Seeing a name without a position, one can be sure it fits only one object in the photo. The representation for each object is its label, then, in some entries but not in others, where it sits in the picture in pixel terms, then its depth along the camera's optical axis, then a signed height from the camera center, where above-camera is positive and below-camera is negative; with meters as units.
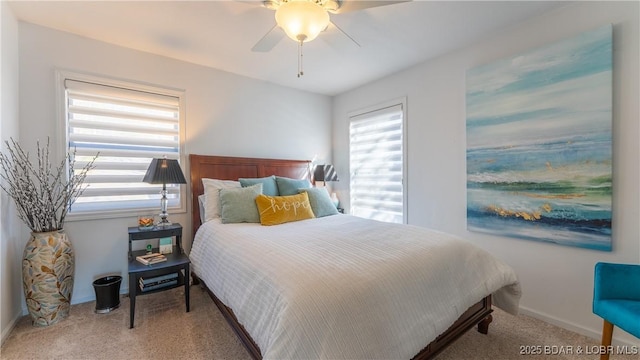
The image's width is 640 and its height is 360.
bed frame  1.57 -0.04
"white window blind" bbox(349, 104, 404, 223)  3.42 +0.16
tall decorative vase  2.02 -0.80
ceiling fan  1.50 +0.97
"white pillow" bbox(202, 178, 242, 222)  2.67 -0.21
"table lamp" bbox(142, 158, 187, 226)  2.47 +0.03
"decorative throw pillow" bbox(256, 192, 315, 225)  2.50 -0.34
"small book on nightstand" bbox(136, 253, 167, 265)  2.24 -0.74
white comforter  1.09 -0.59
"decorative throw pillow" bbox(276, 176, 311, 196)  3.04 -0.12
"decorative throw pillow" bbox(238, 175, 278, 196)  2.96 -0.09
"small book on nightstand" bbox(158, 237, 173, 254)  2.61 -0.71
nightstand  2.07 -0.77
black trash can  2.28 -1.07
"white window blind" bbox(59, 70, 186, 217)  2.49 +0.42
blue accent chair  1.53 -0.72
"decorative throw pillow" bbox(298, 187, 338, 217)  2.92 -0.32
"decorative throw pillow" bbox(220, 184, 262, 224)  2.50 -0.30
